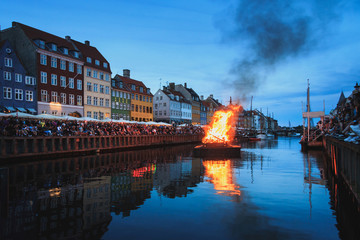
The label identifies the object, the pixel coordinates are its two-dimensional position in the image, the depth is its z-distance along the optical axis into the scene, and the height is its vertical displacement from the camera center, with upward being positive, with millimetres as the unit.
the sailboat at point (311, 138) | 45125 -1480
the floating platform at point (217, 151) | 31641 -2224
